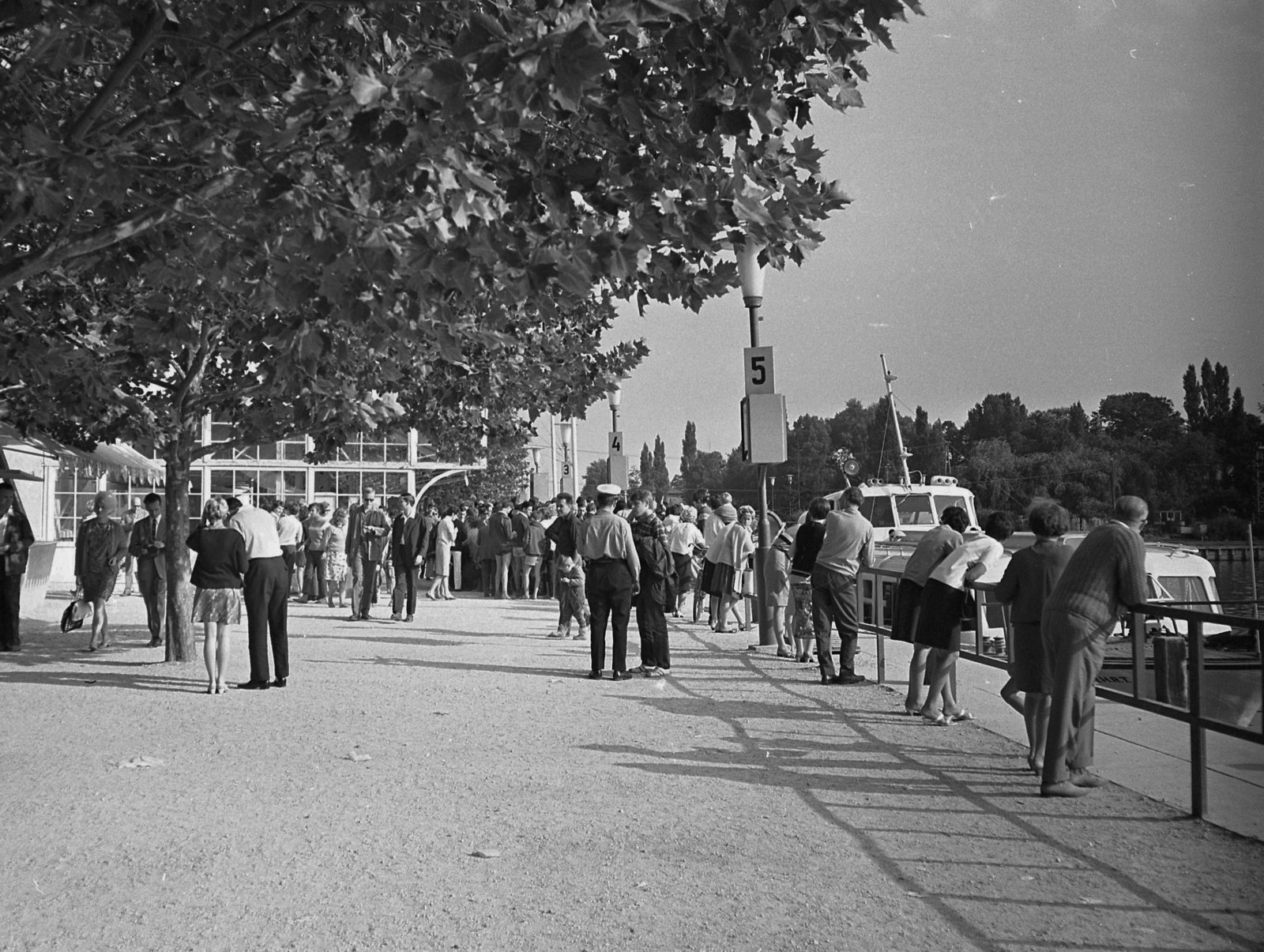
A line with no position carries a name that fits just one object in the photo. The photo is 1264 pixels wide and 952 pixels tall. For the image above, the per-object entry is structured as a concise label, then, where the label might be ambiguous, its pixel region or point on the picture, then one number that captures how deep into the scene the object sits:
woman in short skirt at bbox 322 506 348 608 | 21.56
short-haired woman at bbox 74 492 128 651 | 14.64
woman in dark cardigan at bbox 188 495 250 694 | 11.29
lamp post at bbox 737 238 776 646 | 14.81
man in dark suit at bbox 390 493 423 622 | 18.81
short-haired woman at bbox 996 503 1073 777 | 7.32
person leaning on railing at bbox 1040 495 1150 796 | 6.59
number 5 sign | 14.87
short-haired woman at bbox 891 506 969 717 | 9.34
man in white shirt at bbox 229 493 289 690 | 11.65
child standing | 17.20
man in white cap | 12.19
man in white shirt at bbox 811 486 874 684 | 11.70
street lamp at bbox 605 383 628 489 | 22.94
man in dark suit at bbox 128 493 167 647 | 15.16
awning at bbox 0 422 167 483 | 18.48
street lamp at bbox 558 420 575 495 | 40.21
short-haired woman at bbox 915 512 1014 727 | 8.98
